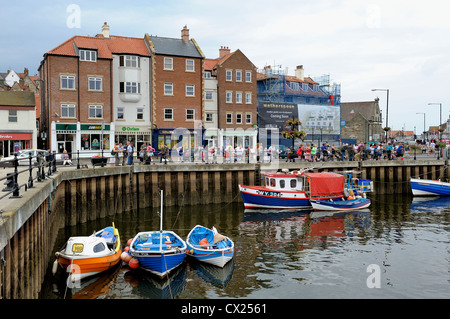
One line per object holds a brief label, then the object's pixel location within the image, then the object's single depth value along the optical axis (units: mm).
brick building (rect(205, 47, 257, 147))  50500
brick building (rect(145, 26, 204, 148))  45781
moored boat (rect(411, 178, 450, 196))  35031
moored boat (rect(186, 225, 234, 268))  16500
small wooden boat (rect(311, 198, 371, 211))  28172
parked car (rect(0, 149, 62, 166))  29494
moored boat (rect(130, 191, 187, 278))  15070
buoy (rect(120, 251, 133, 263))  15866
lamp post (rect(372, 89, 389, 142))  42159
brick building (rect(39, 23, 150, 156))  40875
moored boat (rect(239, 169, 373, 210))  28375
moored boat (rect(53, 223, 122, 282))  14617
